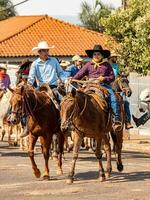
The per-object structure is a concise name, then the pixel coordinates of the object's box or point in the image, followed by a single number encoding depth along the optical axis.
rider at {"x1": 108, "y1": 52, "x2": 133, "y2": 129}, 20.07
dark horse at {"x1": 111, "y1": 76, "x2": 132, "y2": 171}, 15.25
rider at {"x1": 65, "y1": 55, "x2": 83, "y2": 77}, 18.90
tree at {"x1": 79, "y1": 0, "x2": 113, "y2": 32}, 84.12
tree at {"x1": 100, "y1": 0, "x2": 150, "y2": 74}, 30.41
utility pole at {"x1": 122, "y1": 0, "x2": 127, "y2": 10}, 34.91
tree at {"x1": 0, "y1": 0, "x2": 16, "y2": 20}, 85.94
